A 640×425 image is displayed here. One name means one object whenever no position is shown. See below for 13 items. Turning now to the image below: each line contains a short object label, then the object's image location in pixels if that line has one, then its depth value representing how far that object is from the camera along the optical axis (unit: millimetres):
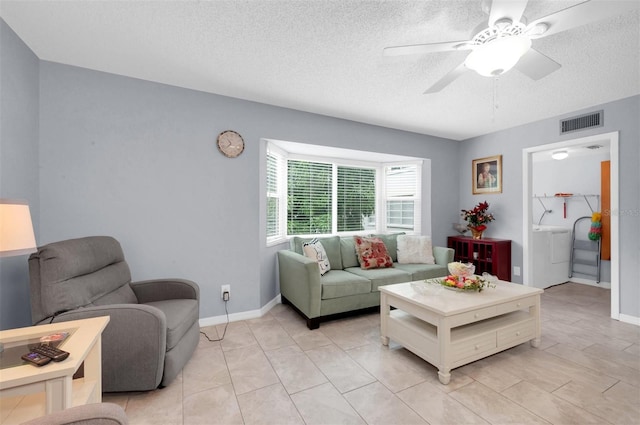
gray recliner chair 1687
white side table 1035
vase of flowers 4246
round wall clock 2961
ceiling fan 1322
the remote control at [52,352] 1123
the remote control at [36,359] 1093
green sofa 2838
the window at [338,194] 3916
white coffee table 1972
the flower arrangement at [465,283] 2365
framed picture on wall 4277
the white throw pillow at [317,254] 3270
